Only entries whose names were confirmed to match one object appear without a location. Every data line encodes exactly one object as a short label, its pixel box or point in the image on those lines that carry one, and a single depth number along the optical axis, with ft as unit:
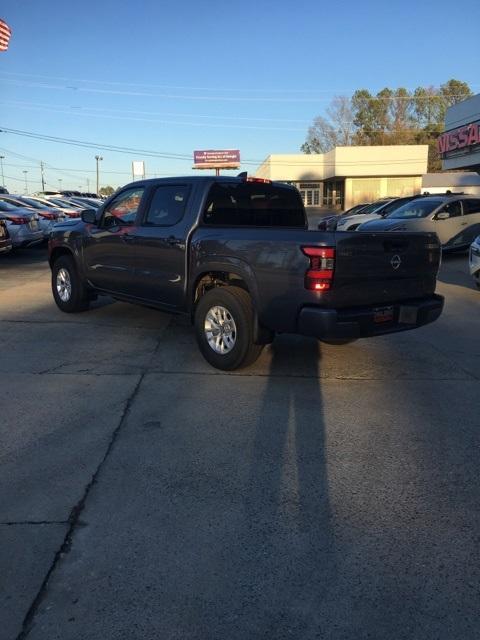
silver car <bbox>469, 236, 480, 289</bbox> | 35.35
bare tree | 287.69
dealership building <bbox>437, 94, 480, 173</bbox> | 90.89
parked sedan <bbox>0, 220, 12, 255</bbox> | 49.06
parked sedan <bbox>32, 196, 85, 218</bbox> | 80.27
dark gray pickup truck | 16.37
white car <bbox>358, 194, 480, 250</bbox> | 51.77
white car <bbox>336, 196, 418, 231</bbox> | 67.58
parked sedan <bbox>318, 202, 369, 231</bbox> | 80.91
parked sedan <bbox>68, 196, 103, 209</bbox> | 108.21
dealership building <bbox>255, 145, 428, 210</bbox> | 182.29
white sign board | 214.48
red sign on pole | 252.83
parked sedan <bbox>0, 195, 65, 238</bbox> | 63.01
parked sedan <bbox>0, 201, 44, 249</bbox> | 55.77
